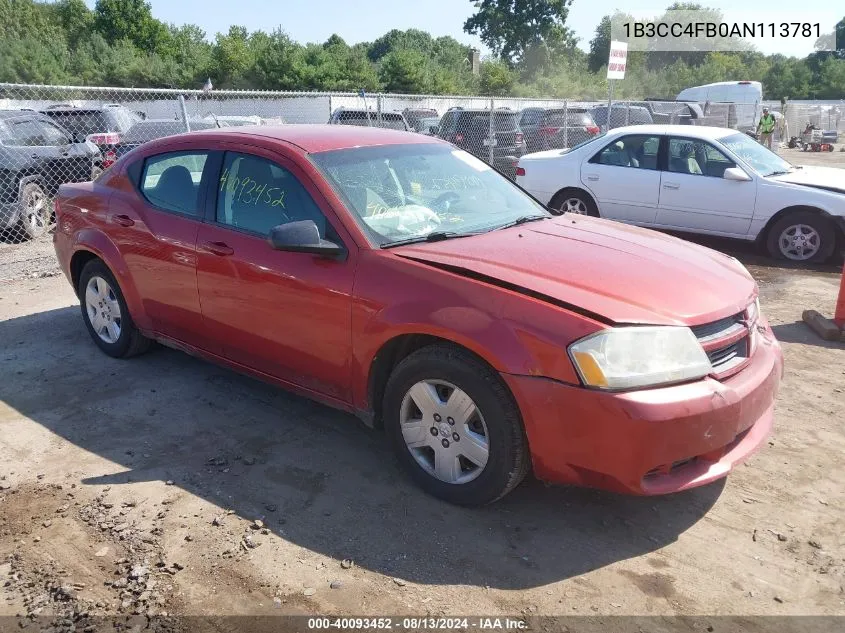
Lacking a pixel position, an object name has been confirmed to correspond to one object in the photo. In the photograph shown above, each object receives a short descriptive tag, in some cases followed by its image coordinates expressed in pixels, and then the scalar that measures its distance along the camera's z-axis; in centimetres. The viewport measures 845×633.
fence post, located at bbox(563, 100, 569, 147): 1606
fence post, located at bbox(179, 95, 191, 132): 976
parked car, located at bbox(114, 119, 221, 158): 1324
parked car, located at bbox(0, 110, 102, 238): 943
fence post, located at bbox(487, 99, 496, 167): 1480
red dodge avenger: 295
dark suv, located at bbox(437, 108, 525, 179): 1510
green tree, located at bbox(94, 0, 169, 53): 5334
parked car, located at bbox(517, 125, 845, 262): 857
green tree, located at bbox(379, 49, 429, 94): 4006
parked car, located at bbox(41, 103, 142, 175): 1334
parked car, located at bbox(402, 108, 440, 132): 1994
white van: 2683
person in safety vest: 2138
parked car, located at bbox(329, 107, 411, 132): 1612
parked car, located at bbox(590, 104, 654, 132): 1852
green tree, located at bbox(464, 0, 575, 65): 7094
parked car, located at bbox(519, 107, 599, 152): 1656
